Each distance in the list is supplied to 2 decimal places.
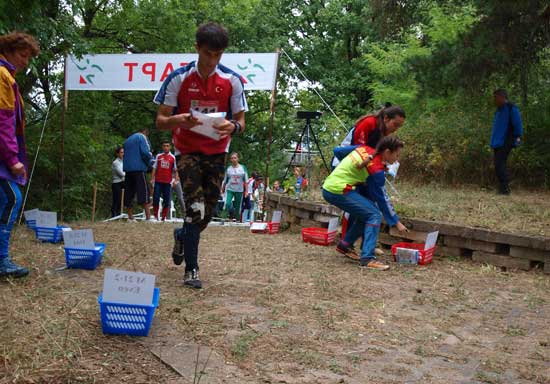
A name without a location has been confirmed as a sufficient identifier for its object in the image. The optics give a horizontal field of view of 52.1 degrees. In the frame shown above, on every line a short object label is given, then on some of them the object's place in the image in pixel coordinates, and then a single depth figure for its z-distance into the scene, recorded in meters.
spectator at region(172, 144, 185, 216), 11.95
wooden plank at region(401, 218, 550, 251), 5.50
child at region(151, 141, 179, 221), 11.31
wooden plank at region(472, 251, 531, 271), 5.67
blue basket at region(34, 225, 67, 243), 6.43
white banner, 11.48
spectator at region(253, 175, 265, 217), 18.67
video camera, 10.39
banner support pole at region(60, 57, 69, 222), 11.70
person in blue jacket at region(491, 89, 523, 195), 8.37
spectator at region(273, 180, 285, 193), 17.11
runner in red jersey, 4.05
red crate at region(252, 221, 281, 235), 9.00
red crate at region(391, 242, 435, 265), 5.85
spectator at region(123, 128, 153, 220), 10.72
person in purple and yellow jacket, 3.91
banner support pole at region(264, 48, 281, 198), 10.98
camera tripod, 10.39
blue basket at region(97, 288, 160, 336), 2.84
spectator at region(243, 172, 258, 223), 15.78
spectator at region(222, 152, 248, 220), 13.33
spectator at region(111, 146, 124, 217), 12.03
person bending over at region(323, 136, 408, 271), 5.53
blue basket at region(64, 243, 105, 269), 4.60
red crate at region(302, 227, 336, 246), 7.22
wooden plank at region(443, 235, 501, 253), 5.90
